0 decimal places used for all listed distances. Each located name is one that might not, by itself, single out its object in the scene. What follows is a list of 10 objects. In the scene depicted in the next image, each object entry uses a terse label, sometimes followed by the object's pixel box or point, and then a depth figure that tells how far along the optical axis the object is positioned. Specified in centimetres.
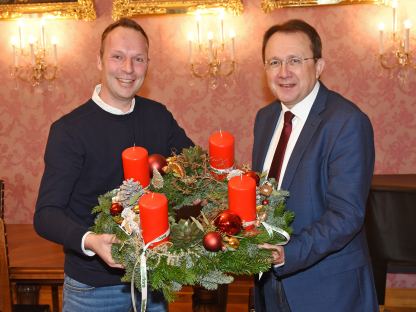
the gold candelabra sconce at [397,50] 373
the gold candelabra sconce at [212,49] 393
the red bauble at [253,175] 167
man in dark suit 176
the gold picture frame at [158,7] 390
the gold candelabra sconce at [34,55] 404
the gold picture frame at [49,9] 396
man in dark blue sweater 187
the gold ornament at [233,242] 147
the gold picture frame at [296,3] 381
